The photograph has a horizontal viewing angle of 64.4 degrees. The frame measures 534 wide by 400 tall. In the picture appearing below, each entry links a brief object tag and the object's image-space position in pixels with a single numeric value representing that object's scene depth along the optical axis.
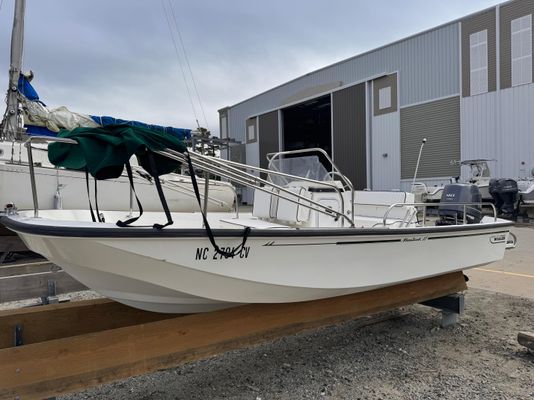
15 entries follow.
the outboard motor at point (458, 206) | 5.06
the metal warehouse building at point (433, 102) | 16.14
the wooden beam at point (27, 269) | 4.42
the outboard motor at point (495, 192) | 14.27
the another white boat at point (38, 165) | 7.08
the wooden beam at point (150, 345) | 2.16
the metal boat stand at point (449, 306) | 4.19
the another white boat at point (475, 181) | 15.30
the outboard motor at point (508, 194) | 14.01
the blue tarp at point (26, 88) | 8.03
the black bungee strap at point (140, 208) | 2.35
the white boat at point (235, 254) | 2.35
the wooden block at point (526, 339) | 3.43
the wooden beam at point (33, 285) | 3.63
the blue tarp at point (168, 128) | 8.59
